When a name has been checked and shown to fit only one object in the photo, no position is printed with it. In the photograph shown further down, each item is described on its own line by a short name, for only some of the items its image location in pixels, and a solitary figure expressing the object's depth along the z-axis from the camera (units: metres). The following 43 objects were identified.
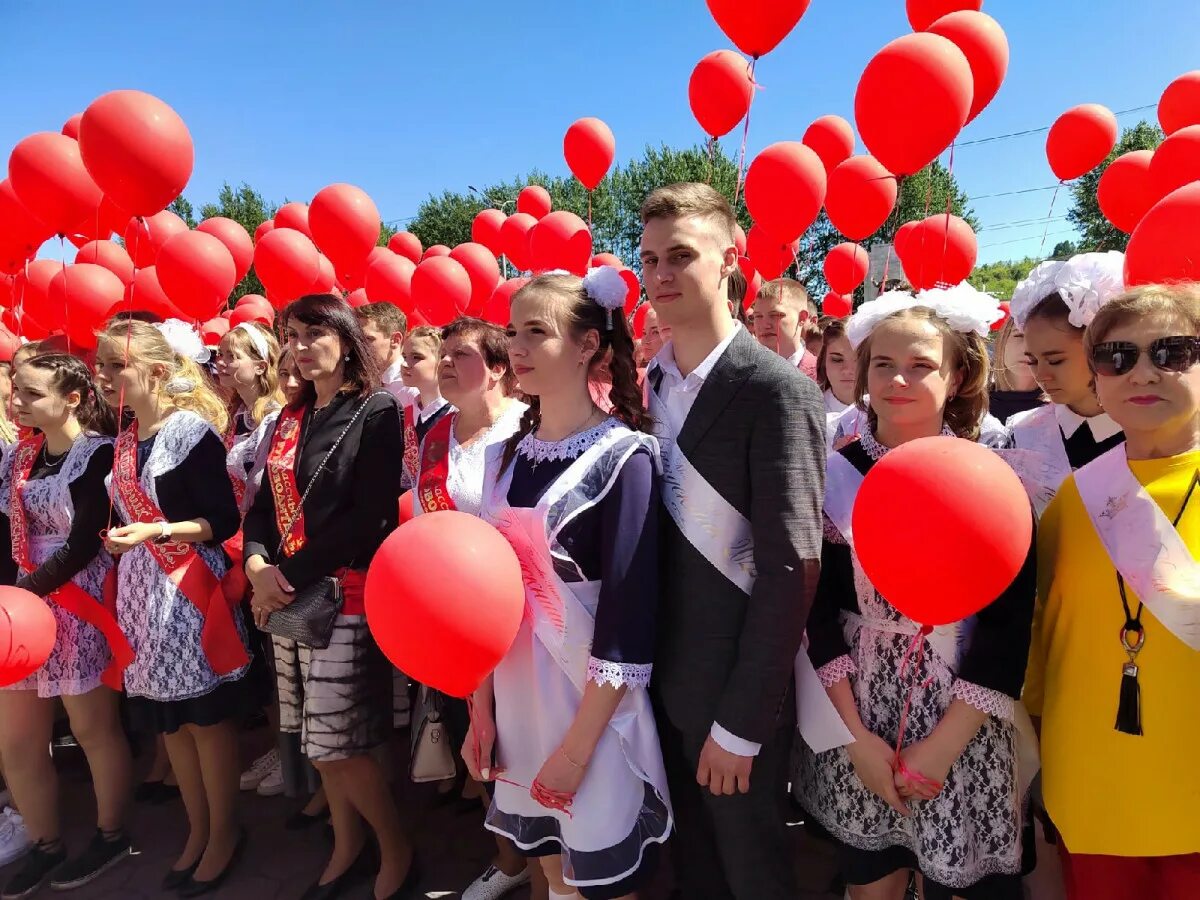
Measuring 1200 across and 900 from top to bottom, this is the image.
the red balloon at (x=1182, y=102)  5.12
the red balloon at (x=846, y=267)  7.37
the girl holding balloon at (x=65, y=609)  2.72
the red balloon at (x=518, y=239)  8.21
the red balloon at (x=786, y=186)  4.69
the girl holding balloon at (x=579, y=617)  1.57
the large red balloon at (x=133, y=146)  2.70
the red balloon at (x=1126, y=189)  5.12
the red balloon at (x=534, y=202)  9.86
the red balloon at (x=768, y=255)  5.73
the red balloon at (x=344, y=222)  4.74
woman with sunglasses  1.31
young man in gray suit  1.47
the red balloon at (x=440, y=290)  4.95
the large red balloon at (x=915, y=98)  3.15
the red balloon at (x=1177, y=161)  3.58
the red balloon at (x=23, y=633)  2.13
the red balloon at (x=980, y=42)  3.76
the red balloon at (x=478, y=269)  6.20
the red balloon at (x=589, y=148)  6.87
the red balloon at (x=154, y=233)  5.16
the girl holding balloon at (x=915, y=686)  1.51
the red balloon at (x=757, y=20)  3.72
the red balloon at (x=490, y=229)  9.16
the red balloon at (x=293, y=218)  6.60
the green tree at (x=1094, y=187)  20.80
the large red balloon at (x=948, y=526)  1.22
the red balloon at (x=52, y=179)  3.50
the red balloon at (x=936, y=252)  5.57
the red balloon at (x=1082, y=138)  5.96
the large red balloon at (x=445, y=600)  1.29
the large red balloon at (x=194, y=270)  4.03
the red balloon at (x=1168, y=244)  1.96
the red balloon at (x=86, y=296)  4.29
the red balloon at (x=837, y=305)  8.62
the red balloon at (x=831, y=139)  6.39
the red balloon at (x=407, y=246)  9.11
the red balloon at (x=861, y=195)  5.07
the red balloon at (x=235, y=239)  5.54
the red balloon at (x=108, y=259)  5.44
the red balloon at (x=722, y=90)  5.30
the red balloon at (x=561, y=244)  6.12
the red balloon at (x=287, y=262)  4.72
